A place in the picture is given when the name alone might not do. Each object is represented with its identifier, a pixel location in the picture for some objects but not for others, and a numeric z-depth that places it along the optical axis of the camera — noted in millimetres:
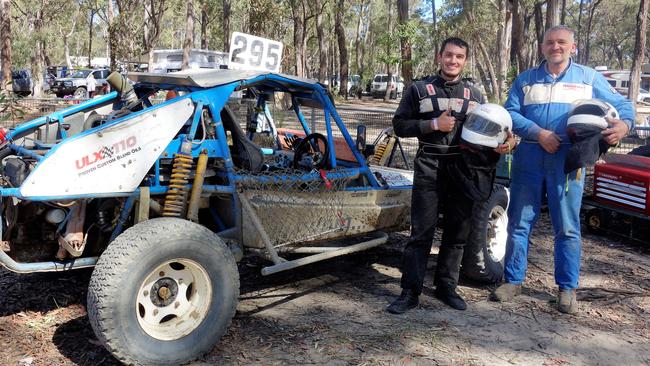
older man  4457
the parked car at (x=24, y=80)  33131
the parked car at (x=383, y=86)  45603
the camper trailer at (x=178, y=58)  29422
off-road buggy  3410
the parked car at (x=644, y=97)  41844
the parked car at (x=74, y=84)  36969
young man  4418
